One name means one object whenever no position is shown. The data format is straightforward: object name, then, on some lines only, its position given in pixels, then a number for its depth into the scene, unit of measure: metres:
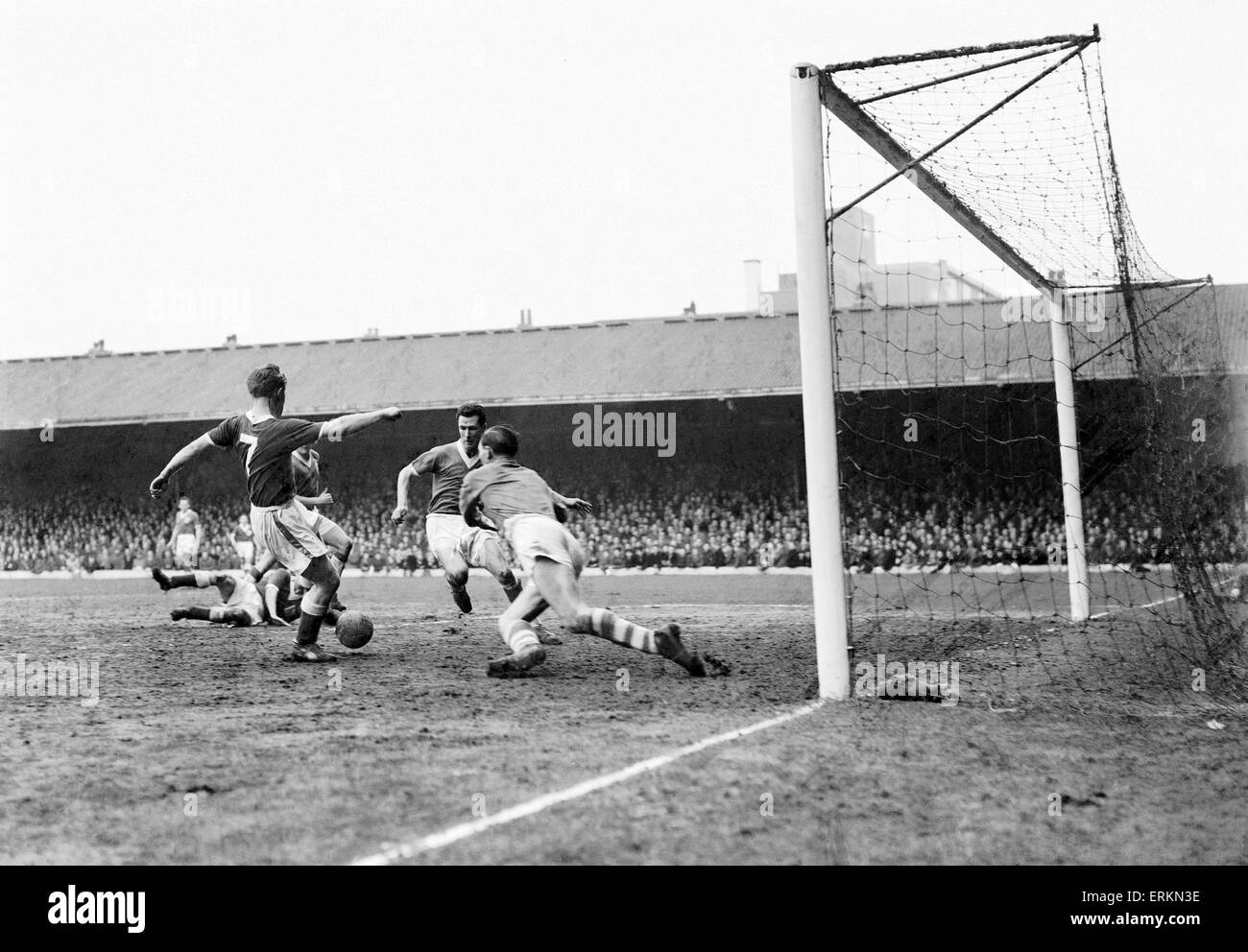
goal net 7.27
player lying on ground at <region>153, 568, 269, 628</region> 10.05
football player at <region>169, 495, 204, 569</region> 21.19
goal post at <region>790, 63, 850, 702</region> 6.41
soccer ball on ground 8.24
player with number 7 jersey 7.78
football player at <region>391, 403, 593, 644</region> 9.92
